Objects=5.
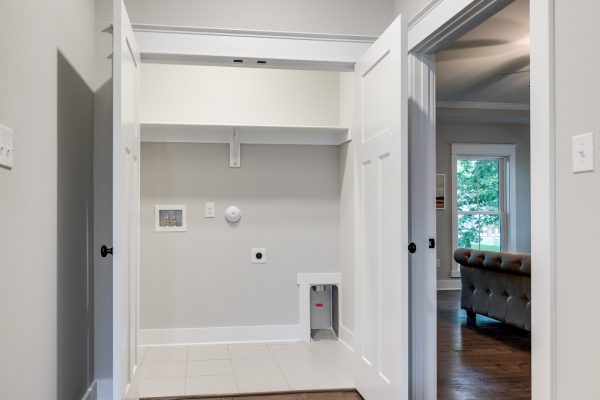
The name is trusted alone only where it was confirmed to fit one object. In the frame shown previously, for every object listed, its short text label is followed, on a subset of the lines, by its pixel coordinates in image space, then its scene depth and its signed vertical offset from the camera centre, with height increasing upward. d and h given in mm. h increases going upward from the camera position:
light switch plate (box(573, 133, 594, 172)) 1534 +164
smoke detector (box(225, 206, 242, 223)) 4246 -14
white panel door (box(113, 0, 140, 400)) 2070 +29
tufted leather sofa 4312 -628
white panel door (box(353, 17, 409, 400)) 2326 -32
